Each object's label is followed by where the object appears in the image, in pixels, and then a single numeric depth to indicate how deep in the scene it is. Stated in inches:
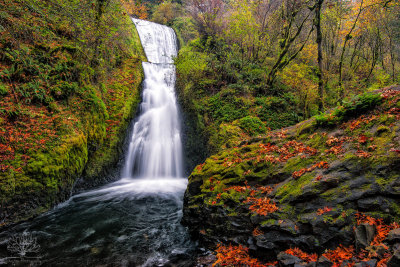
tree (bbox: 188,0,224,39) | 548.0
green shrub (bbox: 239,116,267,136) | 368.8
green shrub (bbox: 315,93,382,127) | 158.9
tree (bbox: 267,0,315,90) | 402.0
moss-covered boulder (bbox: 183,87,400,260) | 109.7
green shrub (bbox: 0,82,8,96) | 217.3
